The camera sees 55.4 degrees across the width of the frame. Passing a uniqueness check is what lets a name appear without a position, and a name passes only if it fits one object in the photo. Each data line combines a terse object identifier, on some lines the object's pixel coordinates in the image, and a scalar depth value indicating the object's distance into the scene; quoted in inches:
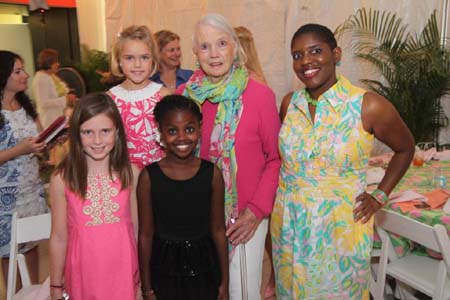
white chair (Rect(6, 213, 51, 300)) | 77.1
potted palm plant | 147.7
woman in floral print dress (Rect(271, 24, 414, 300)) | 64.6
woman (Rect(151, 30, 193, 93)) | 141.9
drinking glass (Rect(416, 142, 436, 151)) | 129.8
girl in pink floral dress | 76.7
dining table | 84.7
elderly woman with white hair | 72.0
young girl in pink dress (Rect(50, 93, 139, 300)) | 67.9
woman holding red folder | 91.5
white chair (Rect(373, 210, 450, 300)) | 72.9
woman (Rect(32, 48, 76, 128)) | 208.2
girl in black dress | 67.3
